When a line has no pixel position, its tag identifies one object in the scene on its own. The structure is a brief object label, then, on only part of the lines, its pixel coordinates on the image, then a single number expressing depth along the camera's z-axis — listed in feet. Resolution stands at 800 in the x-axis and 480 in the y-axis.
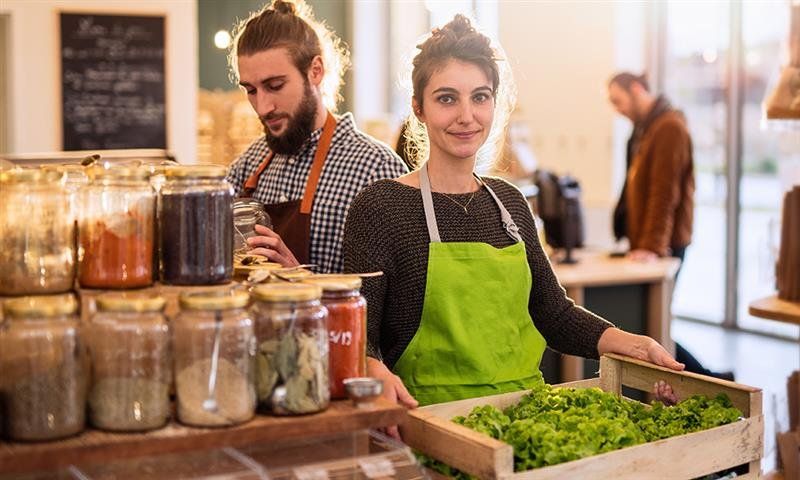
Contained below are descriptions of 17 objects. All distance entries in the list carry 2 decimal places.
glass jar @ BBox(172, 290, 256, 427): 4.88
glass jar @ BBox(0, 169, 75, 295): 5.21
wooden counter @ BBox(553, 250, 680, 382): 16.42
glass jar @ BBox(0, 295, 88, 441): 4.66
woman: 7.72
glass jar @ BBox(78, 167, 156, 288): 5.32
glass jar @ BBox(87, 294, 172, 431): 4.79
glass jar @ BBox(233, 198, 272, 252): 8.43
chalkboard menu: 20.44
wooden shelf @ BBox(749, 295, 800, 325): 13.12
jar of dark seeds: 5.46
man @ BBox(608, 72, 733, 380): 20.53
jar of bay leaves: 5.09
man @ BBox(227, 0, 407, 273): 9.57
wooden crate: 5.70
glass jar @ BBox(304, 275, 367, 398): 5.49
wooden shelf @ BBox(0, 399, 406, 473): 4.58
